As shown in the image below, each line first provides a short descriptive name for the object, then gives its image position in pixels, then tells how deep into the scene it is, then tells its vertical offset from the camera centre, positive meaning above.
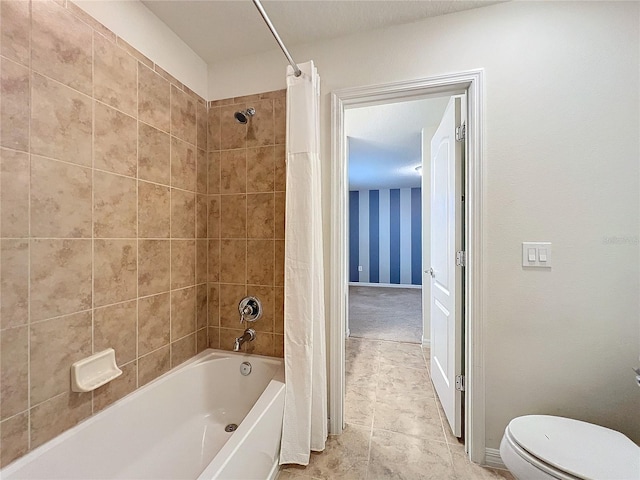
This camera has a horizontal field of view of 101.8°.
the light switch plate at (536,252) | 1.30 -0.05
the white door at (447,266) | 1.58 -0.17
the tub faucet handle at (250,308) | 1.71 -0.44
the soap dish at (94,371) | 1.06 -0.56
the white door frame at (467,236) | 1.38 +0.03
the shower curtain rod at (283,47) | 1.00 +0.92
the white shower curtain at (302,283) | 1.39 -0.22
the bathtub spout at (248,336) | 1.67 -0.61
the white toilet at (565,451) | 0.90 -0.79
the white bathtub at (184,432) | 0.98 -0.89
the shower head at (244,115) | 1.64 +0.82
